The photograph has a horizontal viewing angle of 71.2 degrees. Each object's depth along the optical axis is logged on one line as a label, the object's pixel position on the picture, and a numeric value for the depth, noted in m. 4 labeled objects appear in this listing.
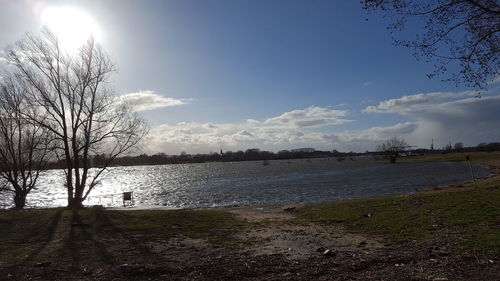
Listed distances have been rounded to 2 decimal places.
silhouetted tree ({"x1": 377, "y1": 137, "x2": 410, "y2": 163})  135.74
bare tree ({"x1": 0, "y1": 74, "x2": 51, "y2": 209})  22.64
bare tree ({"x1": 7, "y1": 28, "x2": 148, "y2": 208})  21.54
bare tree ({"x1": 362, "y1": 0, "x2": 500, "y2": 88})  6.68
